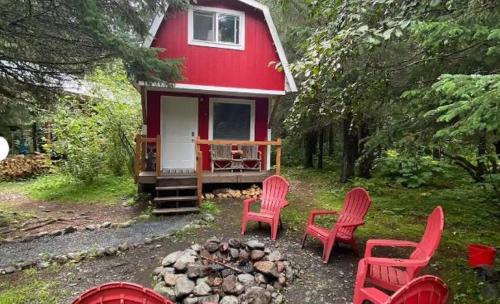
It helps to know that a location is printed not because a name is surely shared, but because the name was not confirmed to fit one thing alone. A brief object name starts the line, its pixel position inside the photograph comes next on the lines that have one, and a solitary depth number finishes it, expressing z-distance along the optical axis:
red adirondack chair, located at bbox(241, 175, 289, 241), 5.56
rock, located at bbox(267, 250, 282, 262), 4.44
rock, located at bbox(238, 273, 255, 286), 4.00
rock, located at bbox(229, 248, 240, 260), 4.59
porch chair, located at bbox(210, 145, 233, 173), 8.83
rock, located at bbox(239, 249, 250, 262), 4.55
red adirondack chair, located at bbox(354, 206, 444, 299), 3.12
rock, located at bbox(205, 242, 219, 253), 4.70
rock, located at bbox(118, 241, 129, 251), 5.10
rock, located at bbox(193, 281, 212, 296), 3.77
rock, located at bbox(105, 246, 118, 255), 4.95
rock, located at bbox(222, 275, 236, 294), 3.84
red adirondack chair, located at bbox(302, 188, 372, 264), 4.68
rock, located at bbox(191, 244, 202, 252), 4.66
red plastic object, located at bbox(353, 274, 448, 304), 2.06
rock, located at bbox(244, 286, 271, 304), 3.63
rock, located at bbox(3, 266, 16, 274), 4.44
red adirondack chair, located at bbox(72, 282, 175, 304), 2.04
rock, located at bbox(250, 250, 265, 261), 4.49
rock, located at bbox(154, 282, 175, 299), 3.75
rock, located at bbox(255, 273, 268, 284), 4.06
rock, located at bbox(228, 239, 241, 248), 4.77
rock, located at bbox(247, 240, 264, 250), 4.69
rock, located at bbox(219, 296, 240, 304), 3.63
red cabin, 8.23
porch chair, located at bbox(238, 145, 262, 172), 9.13
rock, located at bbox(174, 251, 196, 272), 4.18
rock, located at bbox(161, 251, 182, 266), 4.39
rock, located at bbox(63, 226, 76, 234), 6.11
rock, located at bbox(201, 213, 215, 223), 6.50
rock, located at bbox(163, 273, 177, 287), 3.94
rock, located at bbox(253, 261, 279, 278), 4.13
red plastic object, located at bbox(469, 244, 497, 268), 3.88
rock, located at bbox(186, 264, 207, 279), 4.04
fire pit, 3.74
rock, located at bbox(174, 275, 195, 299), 3.74
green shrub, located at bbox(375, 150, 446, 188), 10.20
